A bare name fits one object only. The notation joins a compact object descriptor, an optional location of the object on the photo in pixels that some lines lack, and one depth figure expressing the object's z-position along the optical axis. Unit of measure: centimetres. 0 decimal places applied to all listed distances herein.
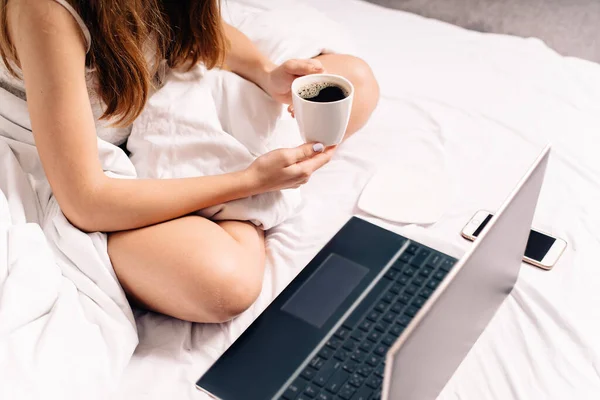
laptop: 69
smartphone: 104
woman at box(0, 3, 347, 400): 84
